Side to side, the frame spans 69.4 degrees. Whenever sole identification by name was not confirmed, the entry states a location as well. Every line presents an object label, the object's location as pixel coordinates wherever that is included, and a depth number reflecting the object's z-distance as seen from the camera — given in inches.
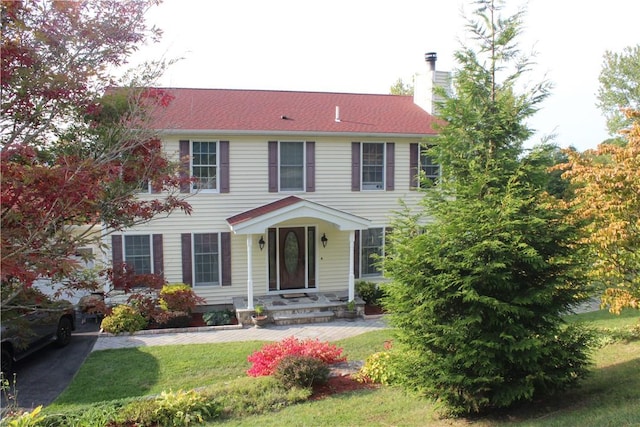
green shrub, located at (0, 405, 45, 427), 236.8
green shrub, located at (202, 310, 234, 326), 530.2
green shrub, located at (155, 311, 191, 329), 521.0
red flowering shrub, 355.9
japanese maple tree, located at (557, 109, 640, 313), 307.4
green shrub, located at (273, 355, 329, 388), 322.0
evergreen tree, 244.7
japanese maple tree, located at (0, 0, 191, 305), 147.6
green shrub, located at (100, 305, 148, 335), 489.4
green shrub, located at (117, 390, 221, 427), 273.3
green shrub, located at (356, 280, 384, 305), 602.2
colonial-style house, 575.8
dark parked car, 195.5
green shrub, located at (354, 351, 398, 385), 340.5
